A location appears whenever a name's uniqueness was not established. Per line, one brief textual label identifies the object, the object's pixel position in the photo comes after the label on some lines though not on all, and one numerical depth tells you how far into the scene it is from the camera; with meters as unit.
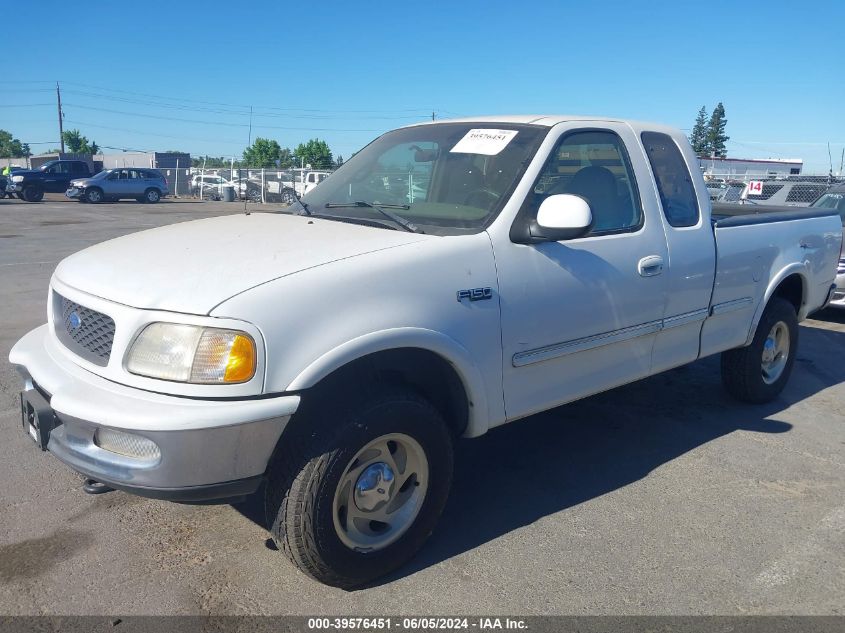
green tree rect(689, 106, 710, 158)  95.81
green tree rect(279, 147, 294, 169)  77.62
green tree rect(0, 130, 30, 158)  121.99
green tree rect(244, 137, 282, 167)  79.88
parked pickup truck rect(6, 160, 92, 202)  32.38
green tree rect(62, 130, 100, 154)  87.12
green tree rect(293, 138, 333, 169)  74.72
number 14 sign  18.50
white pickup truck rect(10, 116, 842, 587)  2.62
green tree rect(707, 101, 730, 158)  95.06
